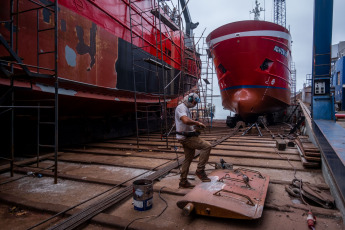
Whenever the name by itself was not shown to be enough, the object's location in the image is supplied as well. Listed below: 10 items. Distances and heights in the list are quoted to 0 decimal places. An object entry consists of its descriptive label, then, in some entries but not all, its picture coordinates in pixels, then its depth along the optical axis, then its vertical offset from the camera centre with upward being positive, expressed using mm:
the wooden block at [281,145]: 5605 -878
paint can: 2422 -967
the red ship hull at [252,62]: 8812 +2093
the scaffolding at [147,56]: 7727 +2125
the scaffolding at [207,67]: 10891 +2269
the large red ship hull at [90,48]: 4176 +1538
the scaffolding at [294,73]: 21453 +3954
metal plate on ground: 2084 -917
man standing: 3145 -446
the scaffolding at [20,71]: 3279 +656
